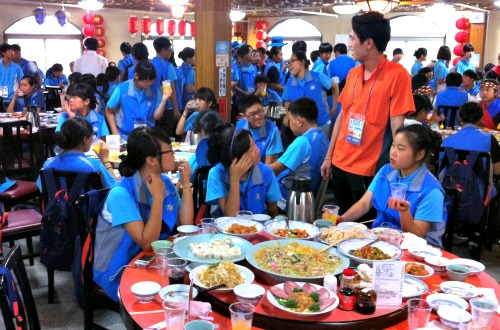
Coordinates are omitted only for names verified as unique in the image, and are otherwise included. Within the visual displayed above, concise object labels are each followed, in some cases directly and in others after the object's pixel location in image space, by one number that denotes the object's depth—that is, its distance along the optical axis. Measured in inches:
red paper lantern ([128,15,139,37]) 593.9
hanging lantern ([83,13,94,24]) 532.4
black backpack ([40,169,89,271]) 121.4
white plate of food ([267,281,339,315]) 63.6
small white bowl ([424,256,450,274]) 80.0
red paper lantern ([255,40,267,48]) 685.0
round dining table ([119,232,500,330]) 62.7
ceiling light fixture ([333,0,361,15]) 423.8
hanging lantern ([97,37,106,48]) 602.5
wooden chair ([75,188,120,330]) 94.4
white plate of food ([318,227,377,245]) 88.0
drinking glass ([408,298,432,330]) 61.6
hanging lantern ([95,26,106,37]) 583.2
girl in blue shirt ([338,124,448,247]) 98.7
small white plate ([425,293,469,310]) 67.2
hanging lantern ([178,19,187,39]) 596.1
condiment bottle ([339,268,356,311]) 66.5
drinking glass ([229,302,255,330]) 58.8
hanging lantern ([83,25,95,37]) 544.4
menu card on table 66.9
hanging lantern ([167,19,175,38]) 594.2
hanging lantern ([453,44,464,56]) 550.3
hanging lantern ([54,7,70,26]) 466.0
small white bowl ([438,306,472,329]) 62.5
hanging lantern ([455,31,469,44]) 540.4
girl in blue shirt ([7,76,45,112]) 268.1
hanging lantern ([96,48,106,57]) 593.9
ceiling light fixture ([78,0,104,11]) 421.4
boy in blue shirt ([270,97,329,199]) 145.3
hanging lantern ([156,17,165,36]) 586.4
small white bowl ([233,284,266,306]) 66.1
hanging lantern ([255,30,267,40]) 677.9
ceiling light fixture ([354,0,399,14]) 299.0
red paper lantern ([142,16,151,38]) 595.1
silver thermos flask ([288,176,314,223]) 103.3
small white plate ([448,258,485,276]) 79.5
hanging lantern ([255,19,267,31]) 666.8
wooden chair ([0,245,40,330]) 70.8
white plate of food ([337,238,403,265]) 80.0
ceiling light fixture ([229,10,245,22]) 525.7
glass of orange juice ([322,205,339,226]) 102.7
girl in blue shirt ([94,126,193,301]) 89.8
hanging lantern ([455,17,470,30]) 531.5
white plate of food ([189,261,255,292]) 69.3
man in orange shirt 121.5
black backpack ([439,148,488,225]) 152.3
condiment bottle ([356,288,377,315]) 65.3
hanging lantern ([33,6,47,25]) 452.4
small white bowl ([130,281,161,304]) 68.3
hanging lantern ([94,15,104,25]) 550.3
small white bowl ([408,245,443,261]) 84.7
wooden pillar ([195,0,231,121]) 225.5
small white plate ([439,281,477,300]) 71.1
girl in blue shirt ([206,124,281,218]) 107.7
